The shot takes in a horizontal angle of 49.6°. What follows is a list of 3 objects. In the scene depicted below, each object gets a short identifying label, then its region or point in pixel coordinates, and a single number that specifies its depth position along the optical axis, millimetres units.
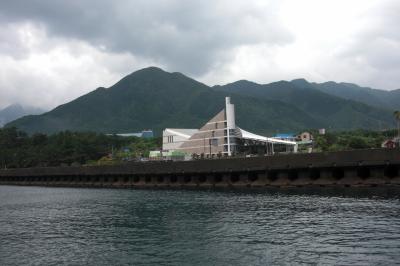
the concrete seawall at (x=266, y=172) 41531
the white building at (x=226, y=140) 126500
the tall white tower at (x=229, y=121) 126250
